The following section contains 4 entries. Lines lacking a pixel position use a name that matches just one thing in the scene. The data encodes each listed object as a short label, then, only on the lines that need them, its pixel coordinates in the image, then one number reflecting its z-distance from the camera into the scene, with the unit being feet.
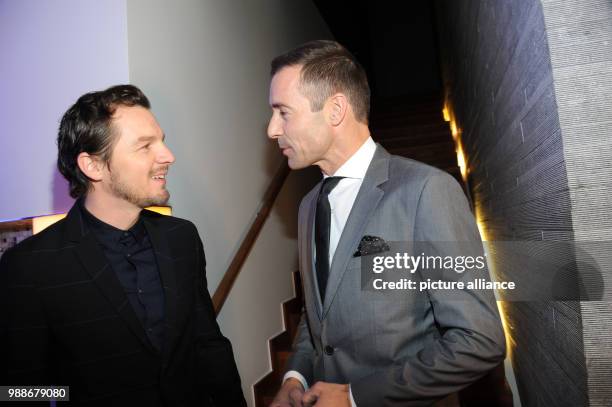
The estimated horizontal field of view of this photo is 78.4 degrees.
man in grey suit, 3.24
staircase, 9.32
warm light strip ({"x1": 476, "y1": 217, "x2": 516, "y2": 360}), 8.40
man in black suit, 4.33
